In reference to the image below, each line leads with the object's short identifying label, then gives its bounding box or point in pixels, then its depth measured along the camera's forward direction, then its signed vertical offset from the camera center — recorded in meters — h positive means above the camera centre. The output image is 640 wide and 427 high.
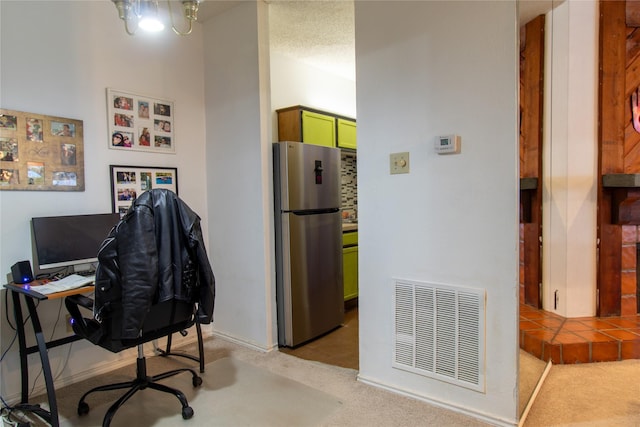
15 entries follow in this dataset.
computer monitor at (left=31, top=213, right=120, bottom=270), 2.32 -0.22
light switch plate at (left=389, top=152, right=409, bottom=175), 2.25 +0.19
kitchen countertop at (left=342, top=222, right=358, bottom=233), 3.96 -0.32
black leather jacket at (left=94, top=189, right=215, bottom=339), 1.85 -0.28
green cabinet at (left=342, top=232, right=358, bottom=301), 3.91 -0.69
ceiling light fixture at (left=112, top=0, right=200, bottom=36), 1.93 +0.95
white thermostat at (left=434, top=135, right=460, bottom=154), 2.03 +0.26
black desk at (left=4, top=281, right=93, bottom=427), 1.91 -0.78
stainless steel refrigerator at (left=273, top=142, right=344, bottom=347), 3.07 -0.34
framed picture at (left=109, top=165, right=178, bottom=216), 2.79 +0.15
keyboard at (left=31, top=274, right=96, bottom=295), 2.01 -0.44
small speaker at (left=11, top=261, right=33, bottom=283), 2.20 -0.39
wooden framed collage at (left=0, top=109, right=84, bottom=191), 2.29 +0.32
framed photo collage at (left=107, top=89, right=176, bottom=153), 2.78 +0.59
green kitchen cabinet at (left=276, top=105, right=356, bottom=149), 3.71 +0.71
